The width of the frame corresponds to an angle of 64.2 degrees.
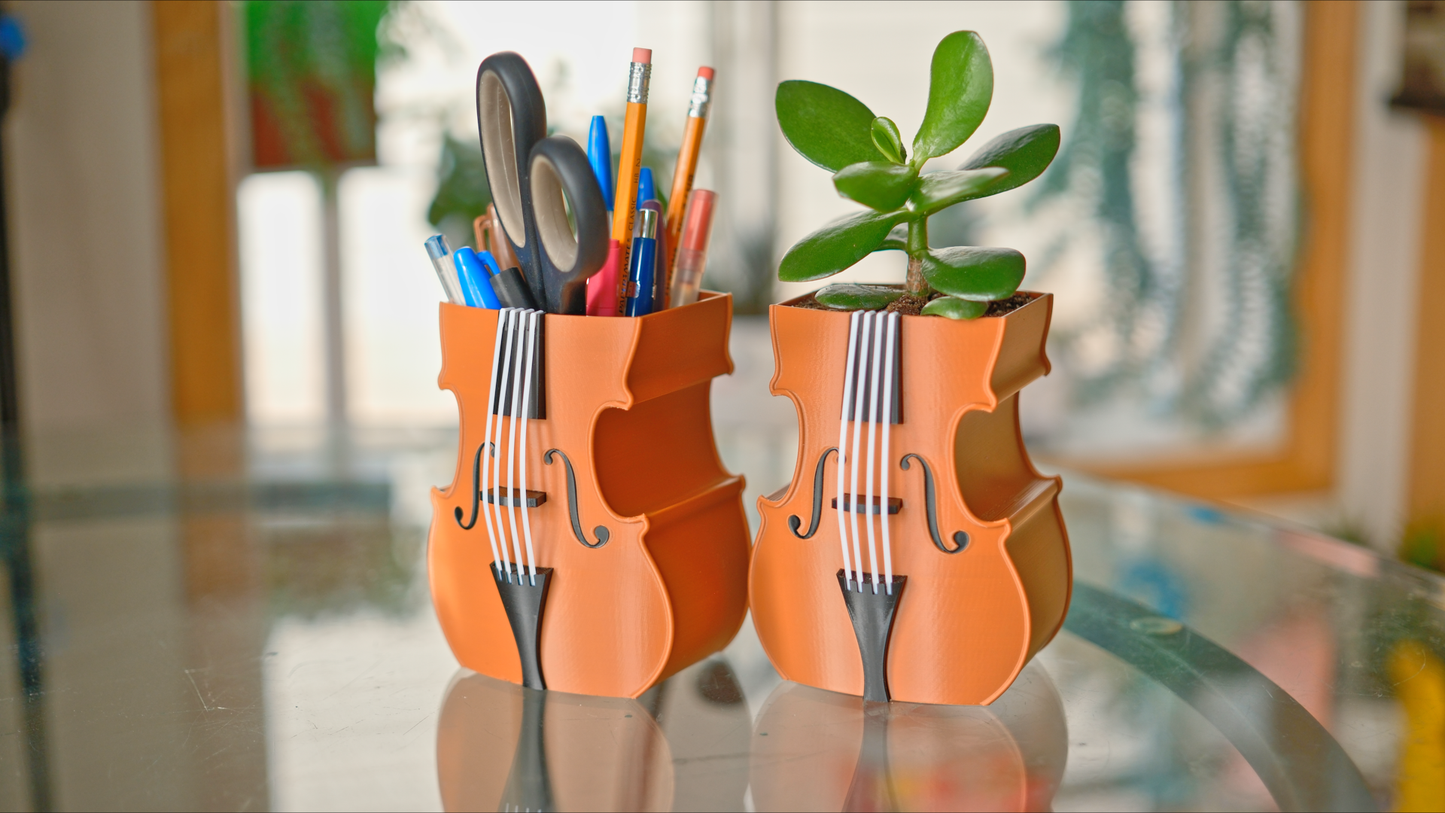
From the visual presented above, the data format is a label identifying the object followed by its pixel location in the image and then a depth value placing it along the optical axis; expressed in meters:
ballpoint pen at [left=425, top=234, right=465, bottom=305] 0.48
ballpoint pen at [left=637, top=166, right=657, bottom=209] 0.48
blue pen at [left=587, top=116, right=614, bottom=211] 0.48
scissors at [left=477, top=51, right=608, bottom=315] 0.39
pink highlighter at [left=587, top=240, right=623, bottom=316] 0.46
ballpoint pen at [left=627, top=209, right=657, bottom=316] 0.45
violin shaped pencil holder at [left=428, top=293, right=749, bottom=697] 0.45
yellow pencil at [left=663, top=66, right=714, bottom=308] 0.48
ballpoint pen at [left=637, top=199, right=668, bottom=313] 0.46
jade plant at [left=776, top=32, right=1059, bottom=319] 0.41
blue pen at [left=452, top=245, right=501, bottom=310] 0.47
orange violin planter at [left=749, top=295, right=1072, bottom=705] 0.43
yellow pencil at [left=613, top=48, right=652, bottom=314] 0.45
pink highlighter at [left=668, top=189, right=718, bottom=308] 0.49
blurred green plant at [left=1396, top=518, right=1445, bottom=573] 1.85
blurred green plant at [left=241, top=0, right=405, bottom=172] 1.68
